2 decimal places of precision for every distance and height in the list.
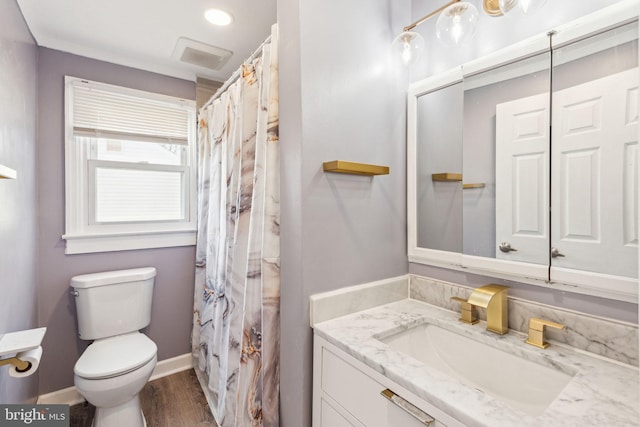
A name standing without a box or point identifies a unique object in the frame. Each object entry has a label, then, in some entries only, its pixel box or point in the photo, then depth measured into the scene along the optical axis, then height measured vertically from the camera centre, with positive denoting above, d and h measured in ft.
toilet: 4.98 -2.71
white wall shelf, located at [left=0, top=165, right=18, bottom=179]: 2.80 +0.39
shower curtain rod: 4.69 +2.59
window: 6.56 +1.05
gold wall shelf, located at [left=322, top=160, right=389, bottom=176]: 3.51 +0.54
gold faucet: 3.34 -1.09
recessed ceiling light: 5.32 +3.66
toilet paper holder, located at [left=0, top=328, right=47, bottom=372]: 3.26 -1.58
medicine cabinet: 2.78 +0.58
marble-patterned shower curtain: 4.13 -0.67
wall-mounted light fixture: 3.34 +2.25
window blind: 6.64 +2.34
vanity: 2.17 -1.47
